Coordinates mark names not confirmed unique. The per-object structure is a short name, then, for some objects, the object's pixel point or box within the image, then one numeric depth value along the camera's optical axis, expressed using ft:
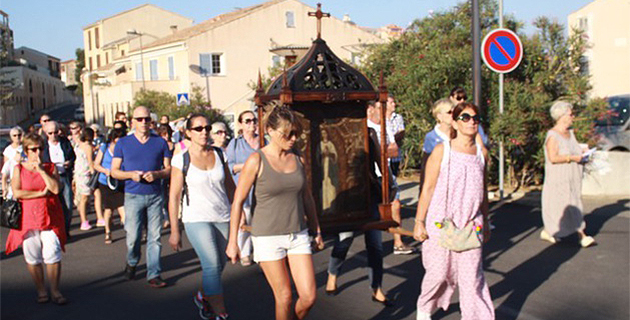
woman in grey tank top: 16.01
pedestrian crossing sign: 89.20
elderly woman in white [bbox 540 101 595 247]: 28.53
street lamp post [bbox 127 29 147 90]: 147.69
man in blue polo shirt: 24.75
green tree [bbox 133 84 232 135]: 120.88
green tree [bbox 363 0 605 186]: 43.19
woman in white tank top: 19.77
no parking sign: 37.09
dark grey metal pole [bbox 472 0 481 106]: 37.10
